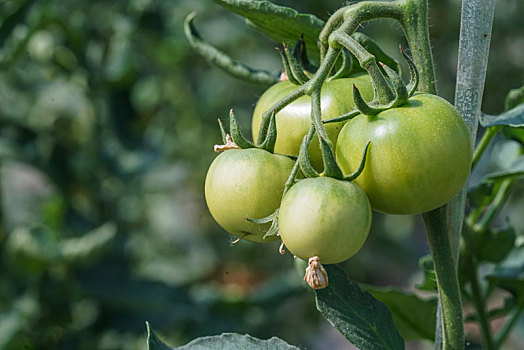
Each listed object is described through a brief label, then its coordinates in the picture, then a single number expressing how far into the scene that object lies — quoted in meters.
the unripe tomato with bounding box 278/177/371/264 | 0.74
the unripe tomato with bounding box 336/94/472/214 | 0.75
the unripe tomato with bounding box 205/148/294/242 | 0.77
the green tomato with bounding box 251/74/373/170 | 0.79
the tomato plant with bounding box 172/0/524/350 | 0.75
